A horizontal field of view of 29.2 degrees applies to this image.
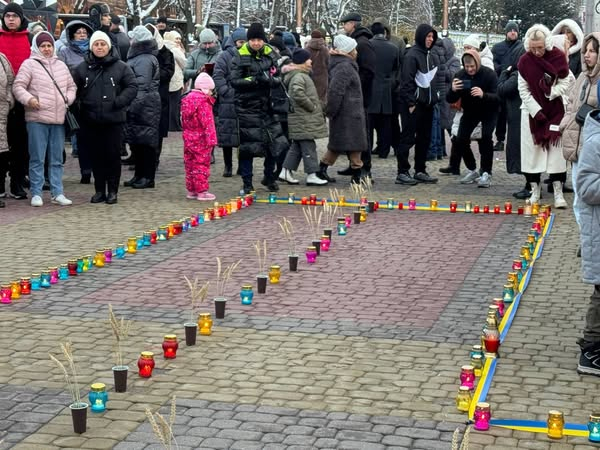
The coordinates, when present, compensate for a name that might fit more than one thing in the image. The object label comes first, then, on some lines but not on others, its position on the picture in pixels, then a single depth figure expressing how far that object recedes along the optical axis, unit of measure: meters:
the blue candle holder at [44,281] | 9.59
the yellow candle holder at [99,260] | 10.55
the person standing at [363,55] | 17.05
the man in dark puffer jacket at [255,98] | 14.50
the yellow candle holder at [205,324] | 8.03
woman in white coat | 13.84
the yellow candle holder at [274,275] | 9.80
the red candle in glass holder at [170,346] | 7.37
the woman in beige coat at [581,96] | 8.58
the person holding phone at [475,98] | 15.70
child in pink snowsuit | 14.47
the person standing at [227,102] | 15.86
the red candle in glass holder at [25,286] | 9.32
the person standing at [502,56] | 20.16
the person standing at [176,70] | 18.97
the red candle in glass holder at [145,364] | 6.96
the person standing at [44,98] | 13.63
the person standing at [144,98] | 15.32
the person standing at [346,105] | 15.60
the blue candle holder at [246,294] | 8.98
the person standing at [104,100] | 13.88
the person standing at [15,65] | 14.61
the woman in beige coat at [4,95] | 13.62
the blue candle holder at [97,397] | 6.29
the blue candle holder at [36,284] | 9.55
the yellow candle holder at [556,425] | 5.98
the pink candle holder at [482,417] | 6.10
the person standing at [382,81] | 17.58
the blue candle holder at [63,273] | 9.95
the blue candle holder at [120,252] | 11.04
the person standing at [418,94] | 15.94
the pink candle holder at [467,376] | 6.63
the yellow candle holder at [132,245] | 11.24
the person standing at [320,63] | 18.23
